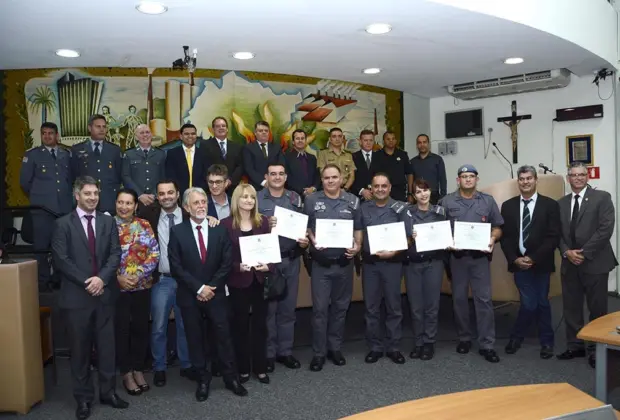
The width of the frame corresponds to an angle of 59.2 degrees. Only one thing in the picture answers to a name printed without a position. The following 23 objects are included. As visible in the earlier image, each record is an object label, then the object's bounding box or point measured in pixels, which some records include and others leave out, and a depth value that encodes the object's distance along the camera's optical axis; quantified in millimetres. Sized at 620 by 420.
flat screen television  8648
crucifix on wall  8188
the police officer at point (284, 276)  4297
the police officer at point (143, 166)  5438
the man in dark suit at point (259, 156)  5770
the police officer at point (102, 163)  5539
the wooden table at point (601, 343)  2801
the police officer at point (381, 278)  4422
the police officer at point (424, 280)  4527
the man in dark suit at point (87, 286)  3457
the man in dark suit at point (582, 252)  4379
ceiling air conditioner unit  7141
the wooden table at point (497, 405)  1775
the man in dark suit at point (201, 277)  3688
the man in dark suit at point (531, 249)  4539
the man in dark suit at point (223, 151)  5641
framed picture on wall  7457
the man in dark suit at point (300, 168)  6078
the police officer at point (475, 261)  4570
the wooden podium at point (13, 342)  3498
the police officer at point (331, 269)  4312
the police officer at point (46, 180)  5574
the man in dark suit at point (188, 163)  5637
